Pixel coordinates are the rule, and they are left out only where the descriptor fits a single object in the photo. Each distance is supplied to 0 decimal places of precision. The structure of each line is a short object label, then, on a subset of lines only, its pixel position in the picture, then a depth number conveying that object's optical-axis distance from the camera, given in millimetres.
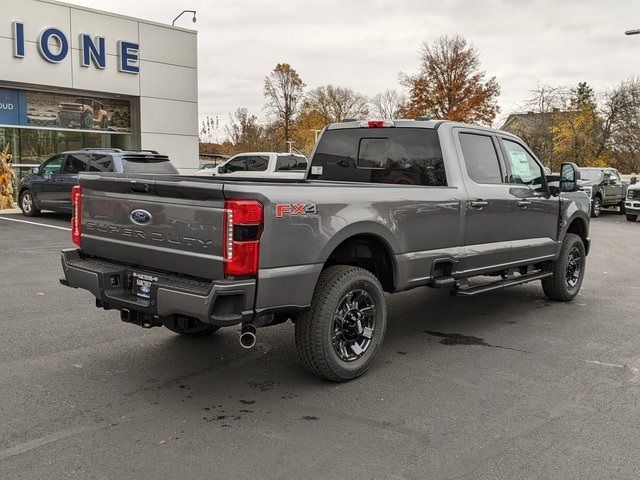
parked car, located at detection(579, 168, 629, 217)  22406
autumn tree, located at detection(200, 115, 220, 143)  65875
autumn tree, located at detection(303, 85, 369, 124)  64250
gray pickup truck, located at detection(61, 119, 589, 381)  3980
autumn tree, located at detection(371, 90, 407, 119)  69144
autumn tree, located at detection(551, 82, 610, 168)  37062
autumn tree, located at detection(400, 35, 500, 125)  48156
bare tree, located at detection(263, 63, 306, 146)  60719
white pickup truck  18391
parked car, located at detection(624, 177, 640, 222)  20406
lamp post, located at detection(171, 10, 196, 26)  24969
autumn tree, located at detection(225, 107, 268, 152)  58875
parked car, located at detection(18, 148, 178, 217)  14031
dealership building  19750
